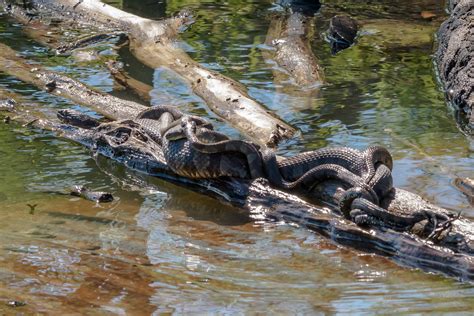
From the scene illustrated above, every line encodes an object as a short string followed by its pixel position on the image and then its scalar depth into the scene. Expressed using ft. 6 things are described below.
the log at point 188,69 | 57.47
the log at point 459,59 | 62.64
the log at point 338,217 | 36.11
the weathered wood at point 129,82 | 69.67
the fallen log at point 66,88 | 60.91
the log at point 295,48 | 71.26
